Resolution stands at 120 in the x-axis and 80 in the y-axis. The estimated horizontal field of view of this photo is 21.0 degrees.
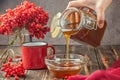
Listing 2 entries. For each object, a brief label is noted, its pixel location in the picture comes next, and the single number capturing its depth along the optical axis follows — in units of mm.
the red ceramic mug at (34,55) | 919
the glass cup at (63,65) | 845
